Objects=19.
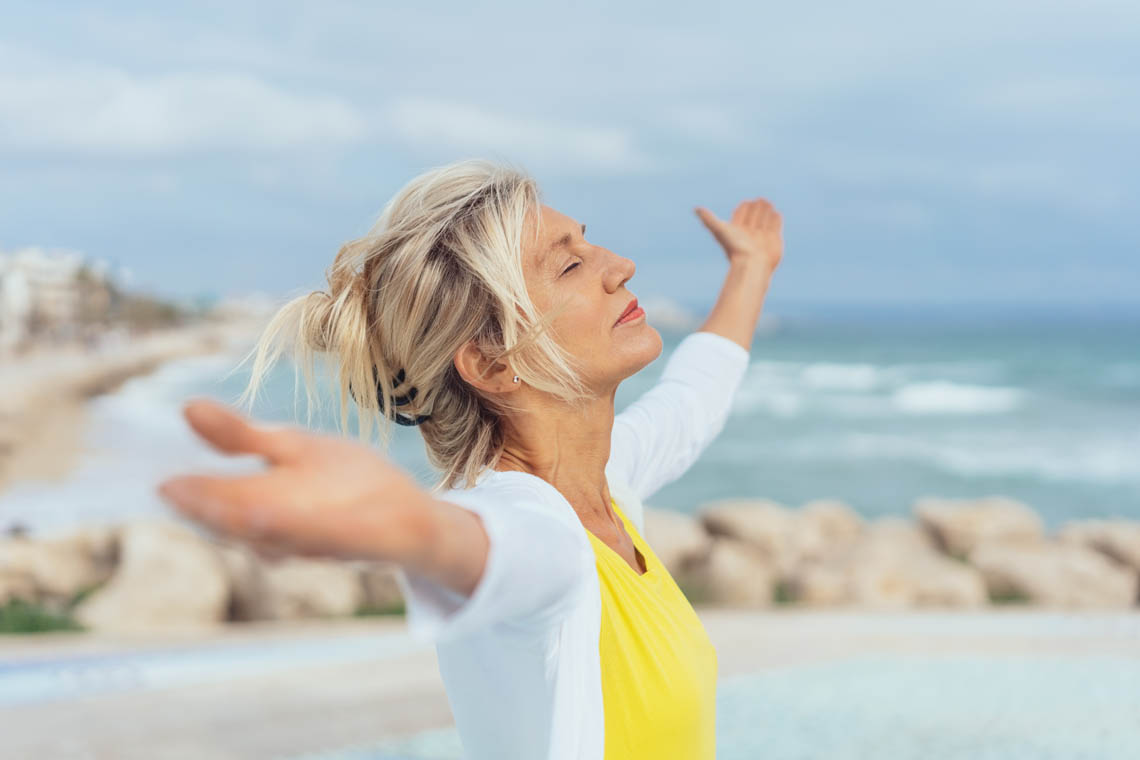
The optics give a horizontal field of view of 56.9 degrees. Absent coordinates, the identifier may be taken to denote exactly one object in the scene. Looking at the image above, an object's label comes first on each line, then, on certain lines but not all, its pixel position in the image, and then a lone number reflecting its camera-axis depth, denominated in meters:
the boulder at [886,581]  5.91
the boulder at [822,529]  7.14
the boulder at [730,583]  6.21
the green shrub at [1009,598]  6.15
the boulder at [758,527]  7.05
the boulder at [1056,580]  6.12
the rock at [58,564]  5.71
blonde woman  0.97
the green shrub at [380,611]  5.86
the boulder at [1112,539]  6.82
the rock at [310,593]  5.77
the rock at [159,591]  5.14
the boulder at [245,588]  5.54
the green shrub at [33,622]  5.13
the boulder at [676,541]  6.61
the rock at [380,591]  6.03
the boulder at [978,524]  7.49
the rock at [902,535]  7.35
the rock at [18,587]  5.61
